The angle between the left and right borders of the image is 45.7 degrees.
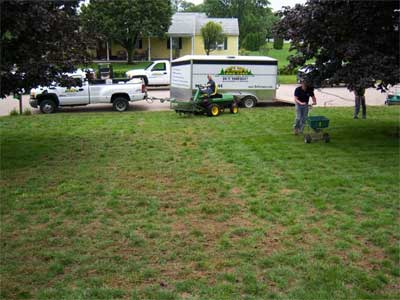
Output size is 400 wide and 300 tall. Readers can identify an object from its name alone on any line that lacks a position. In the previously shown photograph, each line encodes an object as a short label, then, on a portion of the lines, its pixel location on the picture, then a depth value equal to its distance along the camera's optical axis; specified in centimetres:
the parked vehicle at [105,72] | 3184
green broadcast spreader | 1159
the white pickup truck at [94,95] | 2030
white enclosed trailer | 2056
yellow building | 5006
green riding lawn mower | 1750
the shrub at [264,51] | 4662
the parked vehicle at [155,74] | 3053
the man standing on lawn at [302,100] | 1250
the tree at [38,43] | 856
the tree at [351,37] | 1002
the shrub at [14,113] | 1901
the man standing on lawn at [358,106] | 1574
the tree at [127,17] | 4278
